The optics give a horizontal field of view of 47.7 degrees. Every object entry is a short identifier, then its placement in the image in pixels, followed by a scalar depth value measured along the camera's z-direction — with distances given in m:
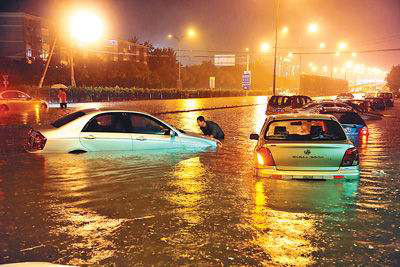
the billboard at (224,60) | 70.94
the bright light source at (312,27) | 42.78
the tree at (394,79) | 108.55
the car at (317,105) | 22.22
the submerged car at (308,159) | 7.81
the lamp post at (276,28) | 37.68
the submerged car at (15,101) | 30.42
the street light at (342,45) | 57.72
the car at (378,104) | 41.76
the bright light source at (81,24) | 38.53
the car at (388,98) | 47.00
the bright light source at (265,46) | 52.51
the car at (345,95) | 56.47
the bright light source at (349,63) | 86.04
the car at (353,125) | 16.38
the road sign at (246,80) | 64.73
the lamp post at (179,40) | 55.42
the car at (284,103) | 25.37
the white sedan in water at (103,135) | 10.97
